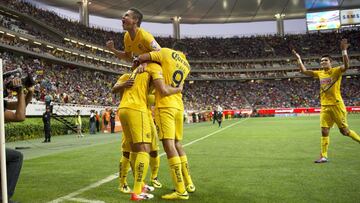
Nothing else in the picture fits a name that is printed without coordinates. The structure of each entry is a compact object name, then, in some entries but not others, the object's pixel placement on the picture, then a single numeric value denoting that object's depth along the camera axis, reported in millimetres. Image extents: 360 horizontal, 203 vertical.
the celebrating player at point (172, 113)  4625
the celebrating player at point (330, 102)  7719
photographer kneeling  3982
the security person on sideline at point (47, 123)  17859
